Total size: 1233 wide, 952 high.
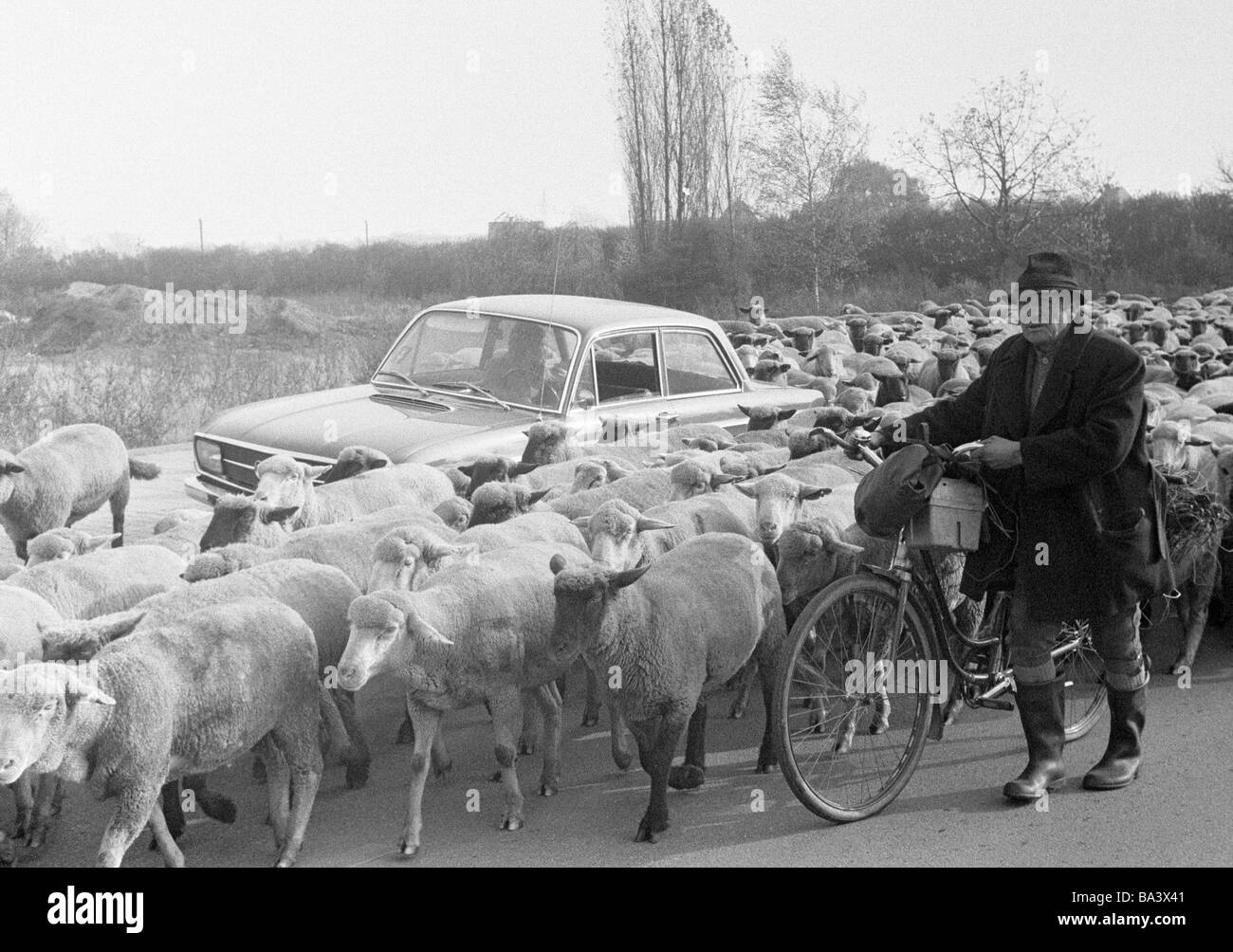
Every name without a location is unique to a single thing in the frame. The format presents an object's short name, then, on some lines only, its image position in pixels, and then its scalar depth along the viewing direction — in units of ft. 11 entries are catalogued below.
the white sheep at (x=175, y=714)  16.20
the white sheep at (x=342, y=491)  28.04
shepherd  18.30
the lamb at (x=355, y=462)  30.91
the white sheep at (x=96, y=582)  22.54
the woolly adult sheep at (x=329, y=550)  22.36
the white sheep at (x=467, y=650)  18.80
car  33.01
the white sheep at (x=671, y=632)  19.24
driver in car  33.91
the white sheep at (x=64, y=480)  32.96
